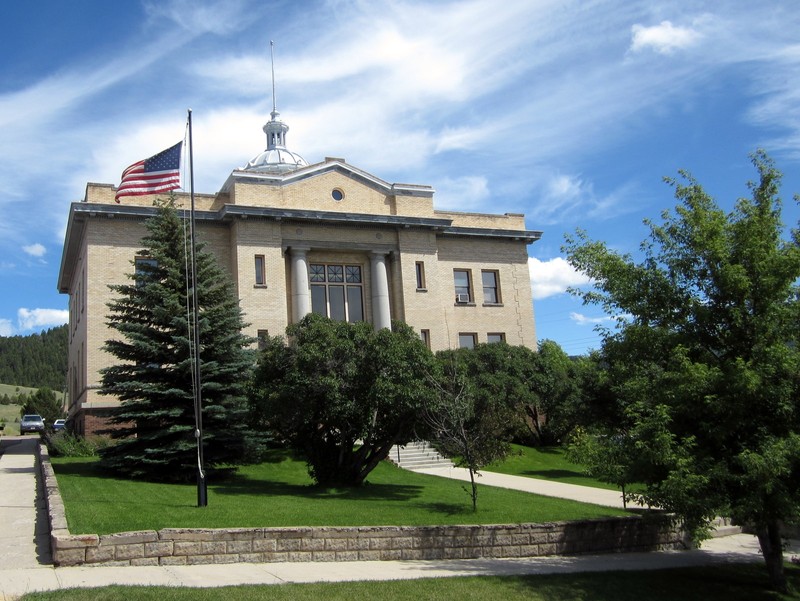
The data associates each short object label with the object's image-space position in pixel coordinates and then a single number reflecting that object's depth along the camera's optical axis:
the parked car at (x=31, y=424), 52.94
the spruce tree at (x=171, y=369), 19.73
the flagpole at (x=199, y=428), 14.77
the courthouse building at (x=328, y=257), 31.34
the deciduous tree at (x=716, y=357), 12.05
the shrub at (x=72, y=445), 24.66
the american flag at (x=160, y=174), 17.89
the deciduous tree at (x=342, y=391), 18.25
